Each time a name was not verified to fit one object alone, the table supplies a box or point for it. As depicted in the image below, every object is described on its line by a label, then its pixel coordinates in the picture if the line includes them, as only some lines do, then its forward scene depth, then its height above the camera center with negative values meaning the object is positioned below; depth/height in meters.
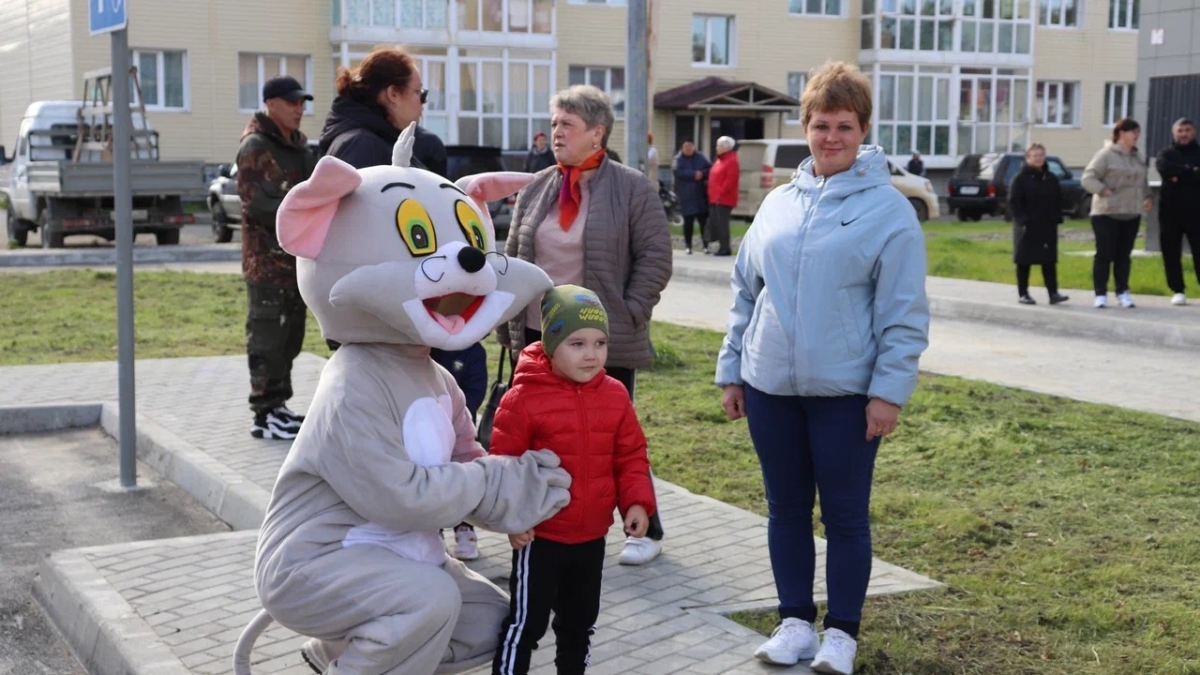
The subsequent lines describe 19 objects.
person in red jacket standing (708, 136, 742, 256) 22.33 -0.56
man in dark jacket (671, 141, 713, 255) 24.16 -0.59
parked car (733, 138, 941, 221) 31.64 -0.44
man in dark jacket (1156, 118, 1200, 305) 15.08 -0.38
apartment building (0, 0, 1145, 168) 37.50 +2.74
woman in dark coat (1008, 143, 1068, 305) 15.00 -0.62
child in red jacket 3.98 -0.81
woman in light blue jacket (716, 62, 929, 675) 4.44 -0.58
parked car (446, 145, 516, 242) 22.44 -0.11
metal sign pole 7.15 -0.38
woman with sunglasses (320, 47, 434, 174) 5.93 +0.20
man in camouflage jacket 7.71 -0.52
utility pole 12.44 +0.62
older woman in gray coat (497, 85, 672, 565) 5.53 -0.29
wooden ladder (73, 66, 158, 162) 25.48 +0.35
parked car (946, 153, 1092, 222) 36.41 -0.83
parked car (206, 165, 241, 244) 26.06 -1.00
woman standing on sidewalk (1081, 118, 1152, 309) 14.75 -0.47
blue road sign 6.97 +0.67
